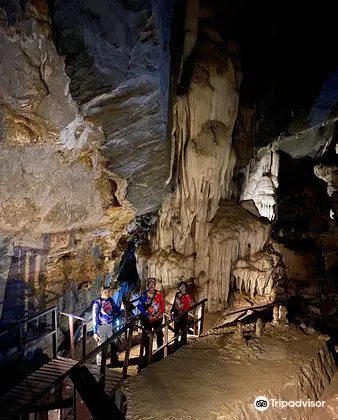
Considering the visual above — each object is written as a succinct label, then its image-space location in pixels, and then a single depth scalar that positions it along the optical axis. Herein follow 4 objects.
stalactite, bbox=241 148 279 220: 11.81
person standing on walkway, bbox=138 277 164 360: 5.79
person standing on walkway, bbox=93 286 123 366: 6.12
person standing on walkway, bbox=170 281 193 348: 6.11
